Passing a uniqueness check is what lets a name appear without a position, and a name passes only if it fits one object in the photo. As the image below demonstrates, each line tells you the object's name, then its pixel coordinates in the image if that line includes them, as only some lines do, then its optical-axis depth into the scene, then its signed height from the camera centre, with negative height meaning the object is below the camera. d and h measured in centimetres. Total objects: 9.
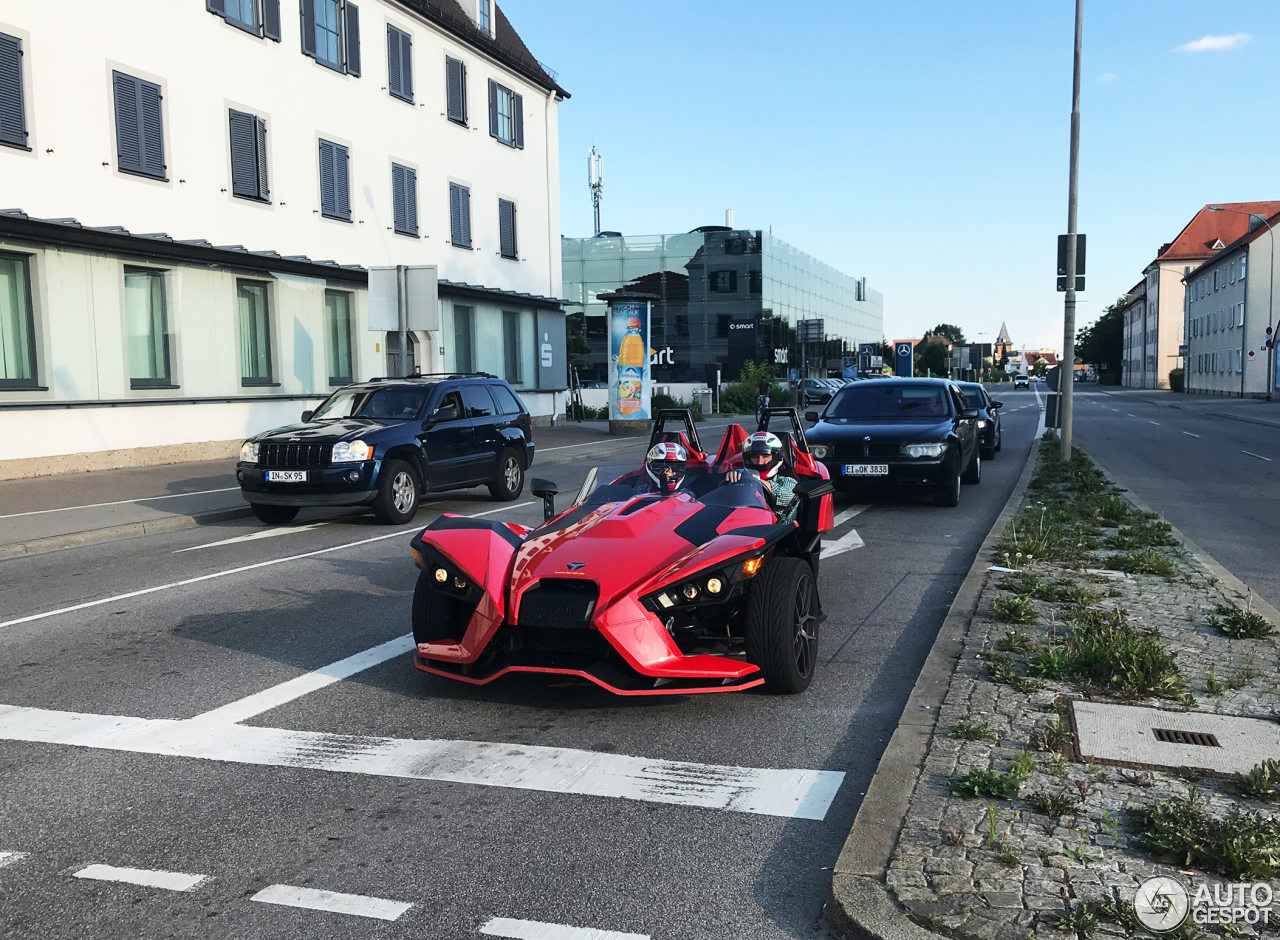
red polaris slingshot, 480 -99
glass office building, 6706 +574
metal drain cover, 410 -145
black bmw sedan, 1297 -82
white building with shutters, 1786 +387
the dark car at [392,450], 1238 -77
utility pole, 1769 +212
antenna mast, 7101 +1378
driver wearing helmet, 695 -55
